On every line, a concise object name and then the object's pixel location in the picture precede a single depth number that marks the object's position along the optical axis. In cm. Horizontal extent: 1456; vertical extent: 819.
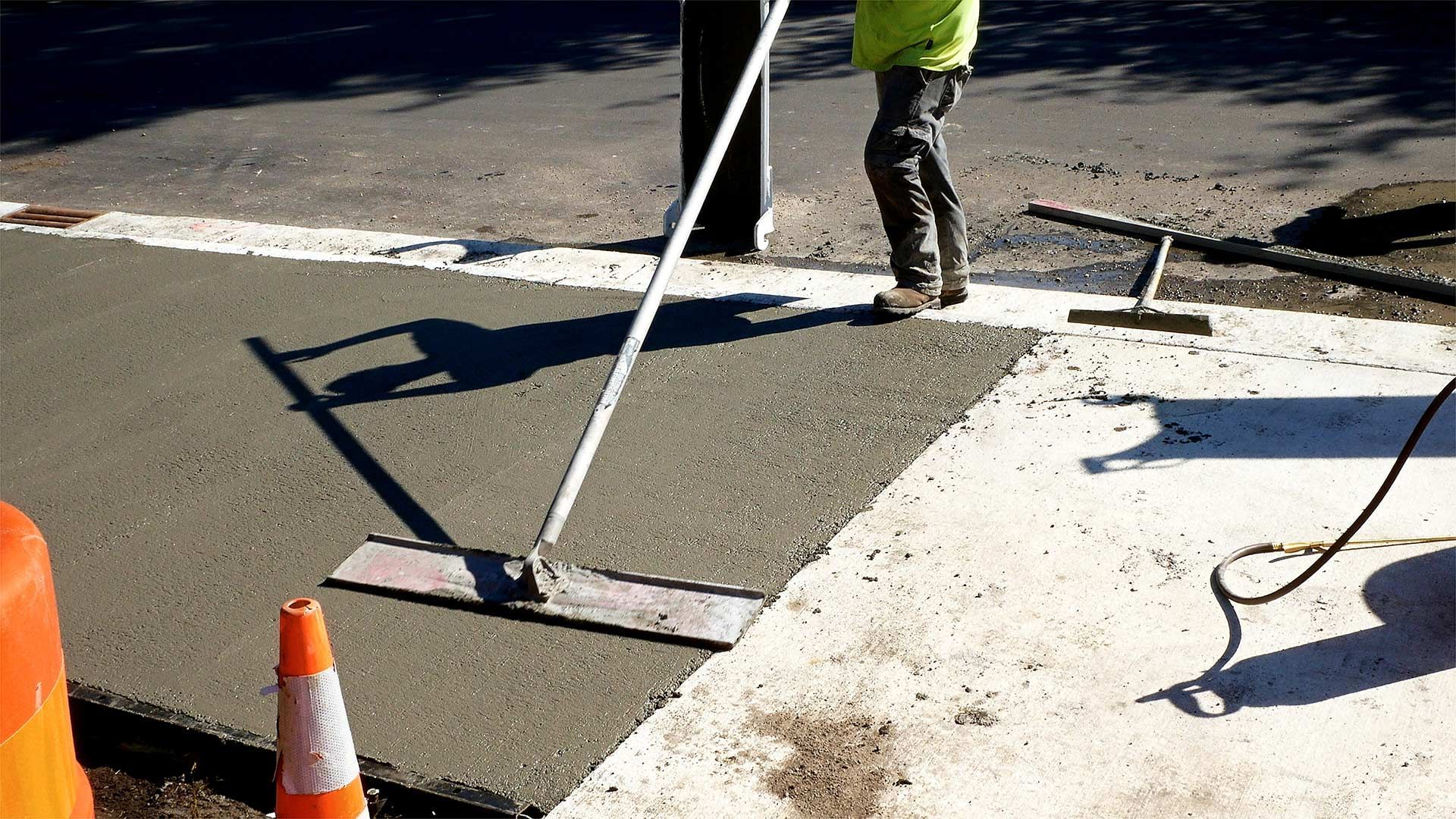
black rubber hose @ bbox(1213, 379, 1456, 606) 302
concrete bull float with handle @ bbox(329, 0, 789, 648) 328
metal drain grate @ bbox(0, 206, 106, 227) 750
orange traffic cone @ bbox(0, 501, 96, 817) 238
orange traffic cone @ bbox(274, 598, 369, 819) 244
